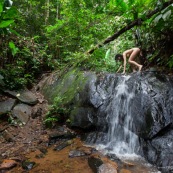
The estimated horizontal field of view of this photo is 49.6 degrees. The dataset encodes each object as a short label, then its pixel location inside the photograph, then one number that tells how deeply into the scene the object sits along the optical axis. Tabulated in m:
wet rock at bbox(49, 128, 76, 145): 5.27
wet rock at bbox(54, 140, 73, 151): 4.75
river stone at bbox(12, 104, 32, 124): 5.97
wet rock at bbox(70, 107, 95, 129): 5.57
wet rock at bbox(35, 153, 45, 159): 4.26
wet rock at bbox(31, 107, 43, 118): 6.34
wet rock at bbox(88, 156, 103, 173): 3.68
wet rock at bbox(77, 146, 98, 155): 4.45
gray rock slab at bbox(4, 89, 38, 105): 6.75
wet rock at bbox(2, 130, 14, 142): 5.03
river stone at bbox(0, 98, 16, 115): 5.87
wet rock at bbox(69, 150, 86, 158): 4.31
